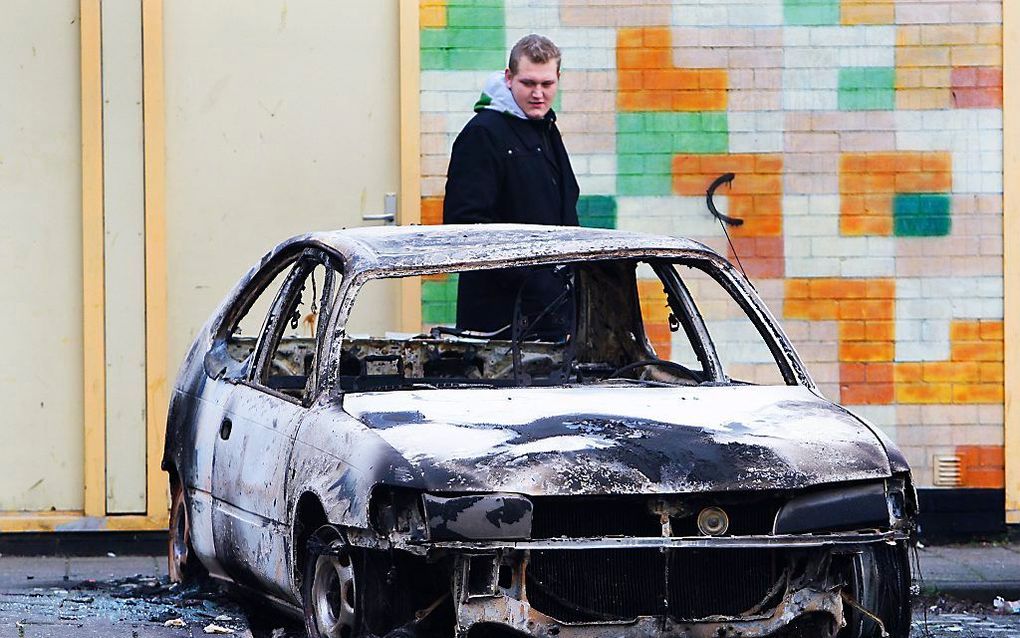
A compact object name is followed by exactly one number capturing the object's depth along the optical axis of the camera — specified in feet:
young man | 52.03
